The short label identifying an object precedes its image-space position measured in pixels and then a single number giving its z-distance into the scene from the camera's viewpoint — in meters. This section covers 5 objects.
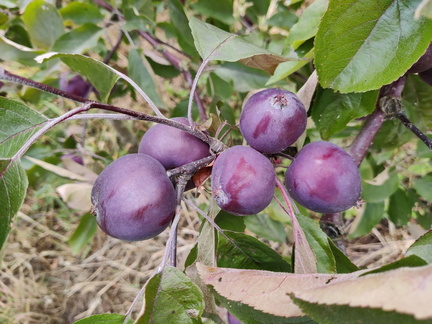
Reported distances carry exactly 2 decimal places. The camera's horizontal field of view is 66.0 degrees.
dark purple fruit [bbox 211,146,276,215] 0.14
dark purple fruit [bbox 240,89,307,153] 0.15
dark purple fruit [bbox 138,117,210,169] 0.16
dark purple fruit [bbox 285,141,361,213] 0.15
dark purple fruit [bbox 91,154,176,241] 0.14
